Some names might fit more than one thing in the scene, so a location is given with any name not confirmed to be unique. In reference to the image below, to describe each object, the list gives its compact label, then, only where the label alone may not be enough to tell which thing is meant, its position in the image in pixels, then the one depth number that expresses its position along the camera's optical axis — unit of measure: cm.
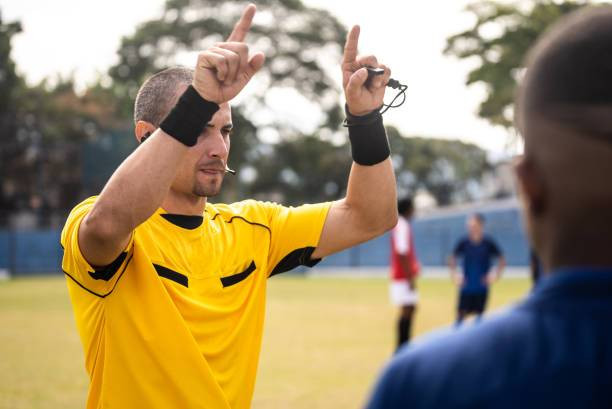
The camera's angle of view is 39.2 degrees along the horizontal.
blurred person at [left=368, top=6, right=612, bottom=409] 128
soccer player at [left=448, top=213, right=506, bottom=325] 1467
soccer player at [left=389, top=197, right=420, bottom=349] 1247
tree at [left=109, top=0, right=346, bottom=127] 4931
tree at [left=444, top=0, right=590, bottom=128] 3991
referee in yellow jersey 260
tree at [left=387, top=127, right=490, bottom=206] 5203
